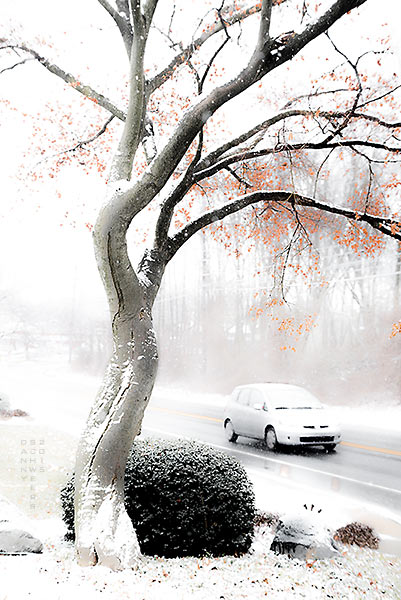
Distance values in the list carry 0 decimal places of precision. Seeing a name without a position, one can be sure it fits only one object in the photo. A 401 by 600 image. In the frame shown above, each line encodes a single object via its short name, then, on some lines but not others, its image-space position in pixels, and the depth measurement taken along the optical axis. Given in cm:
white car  1302
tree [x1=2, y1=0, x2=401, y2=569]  555
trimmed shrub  598
